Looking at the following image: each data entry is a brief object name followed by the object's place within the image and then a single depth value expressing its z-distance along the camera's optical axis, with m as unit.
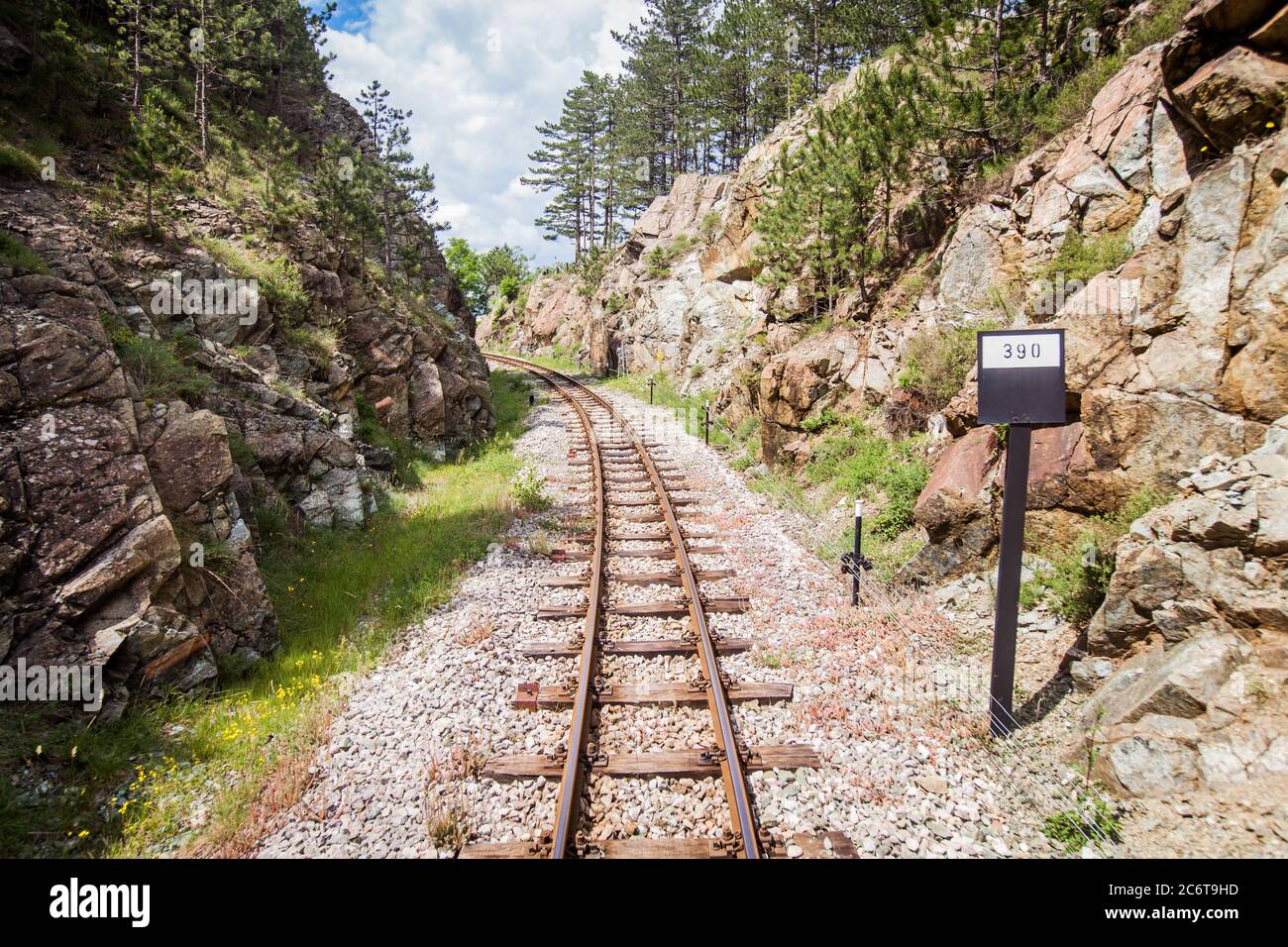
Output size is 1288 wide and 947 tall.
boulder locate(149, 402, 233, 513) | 7.12
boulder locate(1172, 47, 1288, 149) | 5.70
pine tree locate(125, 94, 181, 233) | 11.30
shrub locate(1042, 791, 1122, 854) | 3.99
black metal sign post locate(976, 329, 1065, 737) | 4.66
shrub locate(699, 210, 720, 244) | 30.53
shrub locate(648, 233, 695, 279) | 33.28
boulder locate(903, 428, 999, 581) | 7.43
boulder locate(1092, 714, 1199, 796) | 4.02
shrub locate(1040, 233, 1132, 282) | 7.72
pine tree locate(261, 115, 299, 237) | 14.55
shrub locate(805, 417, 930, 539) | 9.30
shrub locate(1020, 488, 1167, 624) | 5.77
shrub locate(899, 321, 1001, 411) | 9.77
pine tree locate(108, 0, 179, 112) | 15.38
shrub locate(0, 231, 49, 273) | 6.79
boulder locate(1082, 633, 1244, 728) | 4.11
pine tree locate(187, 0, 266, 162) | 17.25
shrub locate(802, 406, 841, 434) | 12.80
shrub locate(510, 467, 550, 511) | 12.09
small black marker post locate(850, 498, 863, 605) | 7.65
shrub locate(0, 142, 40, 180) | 9.66
